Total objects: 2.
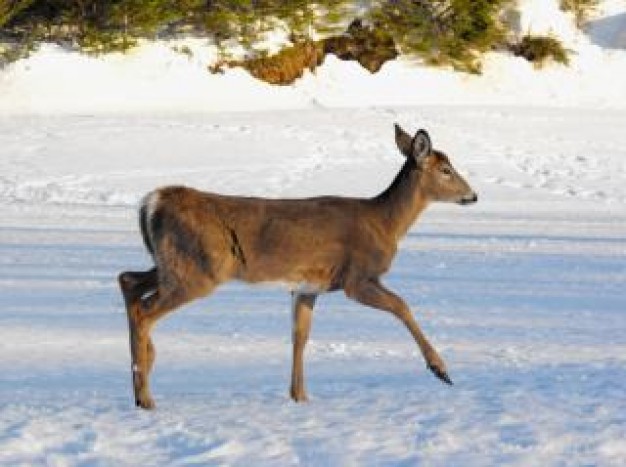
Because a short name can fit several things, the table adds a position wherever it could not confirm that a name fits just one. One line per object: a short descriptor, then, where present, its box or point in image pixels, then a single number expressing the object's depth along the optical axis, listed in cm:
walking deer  1475
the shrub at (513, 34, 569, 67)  7325
